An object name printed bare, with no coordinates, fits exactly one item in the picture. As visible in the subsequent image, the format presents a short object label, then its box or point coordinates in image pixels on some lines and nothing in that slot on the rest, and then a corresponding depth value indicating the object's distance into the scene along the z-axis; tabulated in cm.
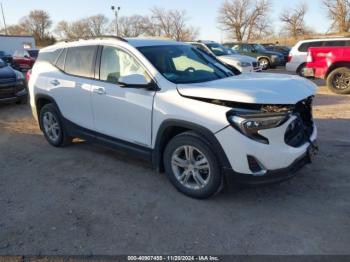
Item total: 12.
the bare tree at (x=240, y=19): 7888
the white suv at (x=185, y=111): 367
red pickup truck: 1112
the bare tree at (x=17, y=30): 8890
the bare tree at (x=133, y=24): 8031
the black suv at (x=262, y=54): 2109
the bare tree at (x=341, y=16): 6250
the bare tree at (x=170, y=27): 7866
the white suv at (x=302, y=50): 1491
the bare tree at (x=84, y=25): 8844
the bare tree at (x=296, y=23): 7894
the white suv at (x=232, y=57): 1429
